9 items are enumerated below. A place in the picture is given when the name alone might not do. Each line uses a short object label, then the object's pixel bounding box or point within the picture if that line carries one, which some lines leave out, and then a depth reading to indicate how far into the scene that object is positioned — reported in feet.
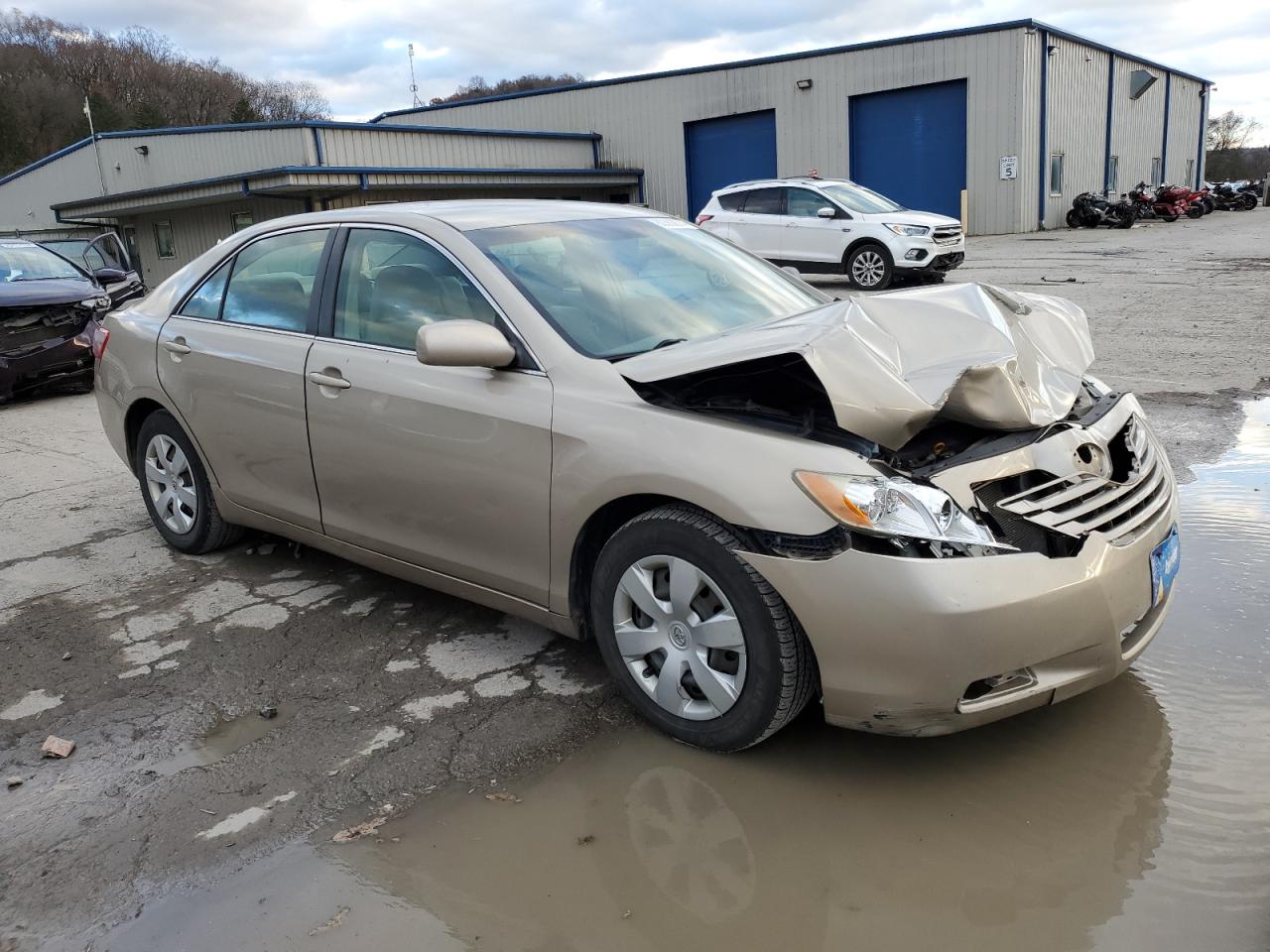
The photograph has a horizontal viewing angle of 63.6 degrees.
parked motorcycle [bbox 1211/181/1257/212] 124.67
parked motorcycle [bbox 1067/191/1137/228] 90.27
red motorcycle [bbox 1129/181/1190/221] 99.84
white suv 50.06
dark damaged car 31.58
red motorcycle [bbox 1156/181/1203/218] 101.76
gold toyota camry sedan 8.61
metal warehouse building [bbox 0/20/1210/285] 80.84
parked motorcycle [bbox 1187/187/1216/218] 106.70
